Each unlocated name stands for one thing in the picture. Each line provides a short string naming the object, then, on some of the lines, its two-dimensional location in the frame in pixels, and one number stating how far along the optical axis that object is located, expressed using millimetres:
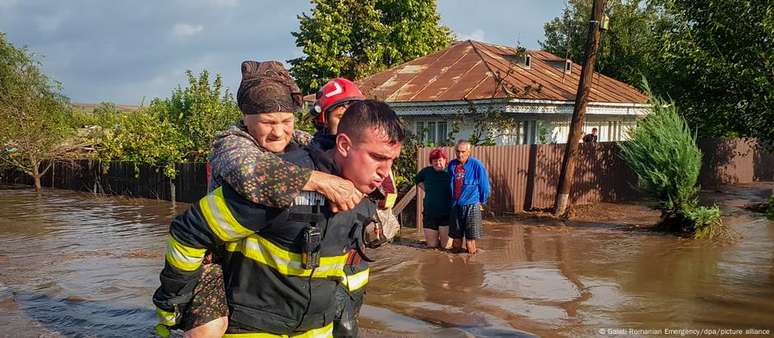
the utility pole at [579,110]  13422
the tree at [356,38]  29578
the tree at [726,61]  13422
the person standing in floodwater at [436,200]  9995
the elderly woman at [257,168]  2086
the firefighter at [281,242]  2139
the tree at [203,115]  18781
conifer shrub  11266
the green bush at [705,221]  11086
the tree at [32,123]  22594
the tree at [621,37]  32200
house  17859
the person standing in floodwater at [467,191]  9758
